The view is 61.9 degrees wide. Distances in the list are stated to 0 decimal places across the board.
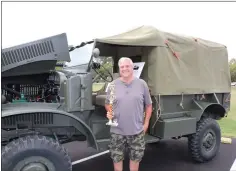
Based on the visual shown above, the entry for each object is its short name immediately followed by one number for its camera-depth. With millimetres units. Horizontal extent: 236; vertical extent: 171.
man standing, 2361
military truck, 2435
